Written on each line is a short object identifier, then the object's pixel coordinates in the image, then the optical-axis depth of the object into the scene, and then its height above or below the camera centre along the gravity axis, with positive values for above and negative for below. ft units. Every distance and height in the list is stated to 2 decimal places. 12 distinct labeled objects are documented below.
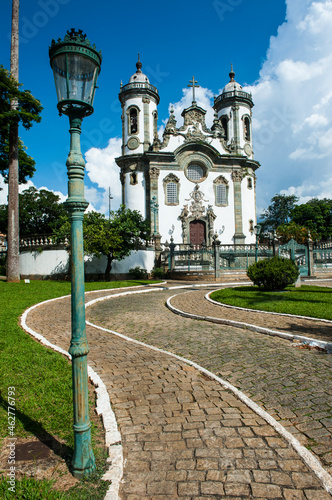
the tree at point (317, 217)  173.68 +21.49
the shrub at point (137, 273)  81.25 -2.69
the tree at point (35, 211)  134.31 +21.59
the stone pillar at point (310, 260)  78.02 -0.71
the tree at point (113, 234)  67.62 +5.98
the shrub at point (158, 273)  86.58 -3.04
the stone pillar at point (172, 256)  88.46 +1.27
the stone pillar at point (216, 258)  75.61 +0.39
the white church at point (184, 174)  108.17 +28.46
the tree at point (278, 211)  211.41 +29.81
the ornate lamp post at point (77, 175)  9.07 +2.59
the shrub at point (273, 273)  44.73 -1.95
